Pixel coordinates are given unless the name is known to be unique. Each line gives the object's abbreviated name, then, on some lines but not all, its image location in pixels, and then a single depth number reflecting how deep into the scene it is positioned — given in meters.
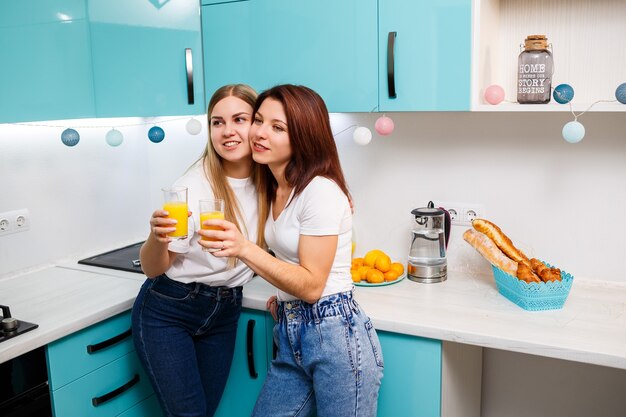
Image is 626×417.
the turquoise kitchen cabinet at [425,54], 1.87
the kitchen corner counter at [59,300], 1.76
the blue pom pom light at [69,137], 2.12
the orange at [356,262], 2.26
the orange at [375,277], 2.15
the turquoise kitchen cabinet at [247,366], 2.08
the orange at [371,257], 2.24
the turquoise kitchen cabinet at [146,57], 2.24
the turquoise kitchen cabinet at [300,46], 2.00
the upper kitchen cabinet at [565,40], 1.97
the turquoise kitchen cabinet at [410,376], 1.84
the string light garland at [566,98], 1.73
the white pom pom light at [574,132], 1.80
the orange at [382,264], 2.19
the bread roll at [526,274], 1.91
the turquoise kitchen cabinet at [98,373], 1.85
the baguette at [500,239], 2.02
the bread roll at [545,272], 1.92
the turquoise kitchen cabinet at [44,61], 1.95
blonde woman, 1.81
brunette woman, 1.60
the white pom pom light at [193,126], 2.35
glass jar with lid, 1.91
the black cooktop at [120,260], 2.39
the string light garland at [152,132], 2.30
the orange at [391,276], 2.18
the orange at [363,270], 2.18
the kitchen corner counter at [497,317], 1.67
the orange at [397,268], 2.21
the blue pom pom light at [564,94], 1.83
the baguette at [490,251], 1.99
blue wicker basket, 1.88
